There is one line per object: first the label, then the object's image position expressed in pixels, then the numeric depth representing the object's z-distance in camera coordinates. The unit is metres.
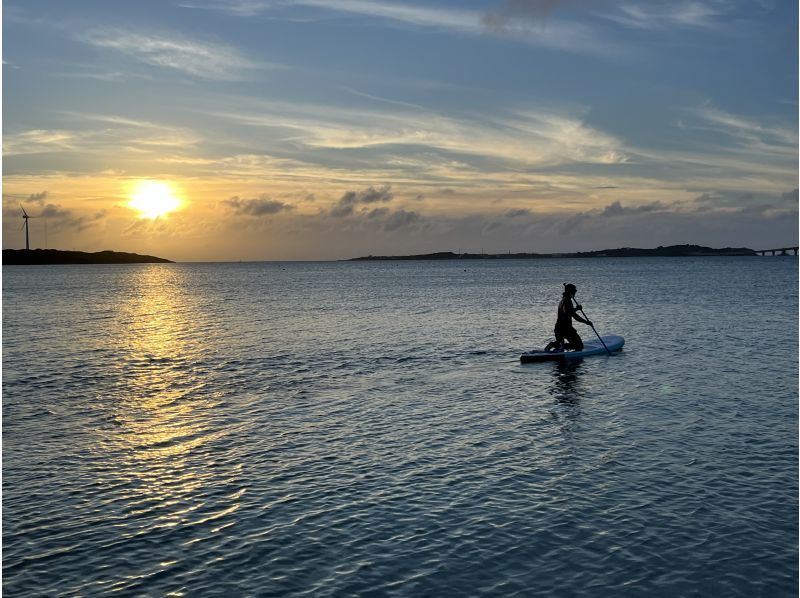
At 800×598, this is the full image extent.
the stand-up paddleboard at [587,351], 34.56
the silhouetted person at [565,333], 34.53
